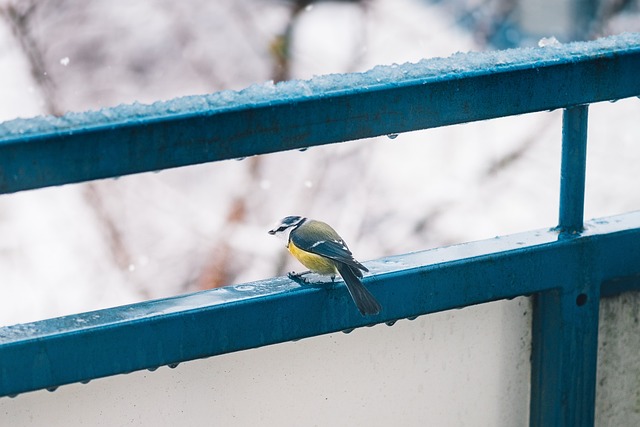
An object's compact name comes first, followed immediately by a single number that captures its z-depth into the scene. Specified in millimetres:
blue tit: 5408
